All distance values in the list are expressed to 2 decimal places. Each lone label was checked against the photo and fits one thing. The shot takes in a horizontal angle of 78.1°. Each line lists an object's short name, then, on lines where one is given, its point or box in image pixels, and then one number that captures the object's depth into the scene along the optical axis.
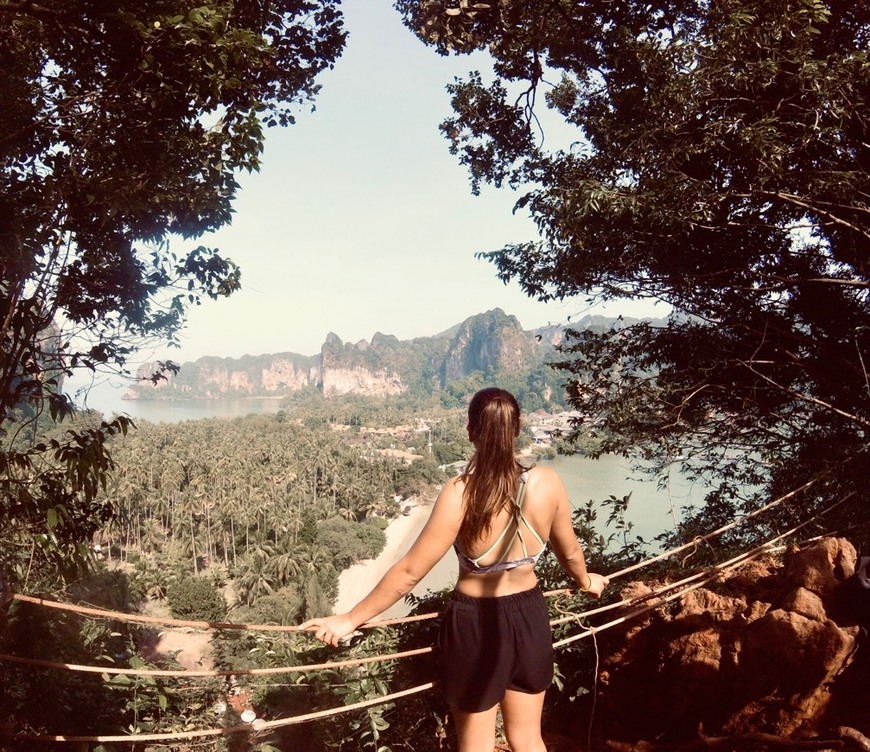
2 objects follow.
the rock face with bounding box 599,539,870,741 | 2.10
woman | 1.37
